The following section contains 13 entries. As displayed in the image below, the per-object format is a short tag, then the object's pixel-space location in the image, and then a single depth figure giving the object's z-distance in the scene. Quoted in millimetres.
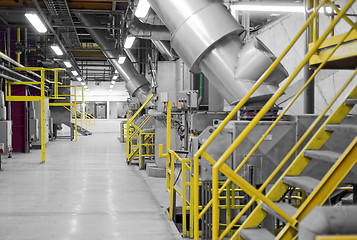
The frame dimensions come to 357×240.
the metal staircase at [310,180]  2844
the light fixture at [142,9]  7811
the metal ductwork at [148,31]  10664
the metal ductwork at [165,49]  12250
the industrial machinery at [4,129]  11805
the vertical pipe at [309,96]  7005
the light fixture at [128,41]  11725
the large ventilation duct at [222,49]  4863
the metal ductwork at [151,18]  9045
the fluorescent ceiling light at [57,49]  13713
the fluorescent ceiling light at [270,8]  7055
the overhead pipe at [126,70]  14781
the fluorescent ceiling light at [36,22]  9453
